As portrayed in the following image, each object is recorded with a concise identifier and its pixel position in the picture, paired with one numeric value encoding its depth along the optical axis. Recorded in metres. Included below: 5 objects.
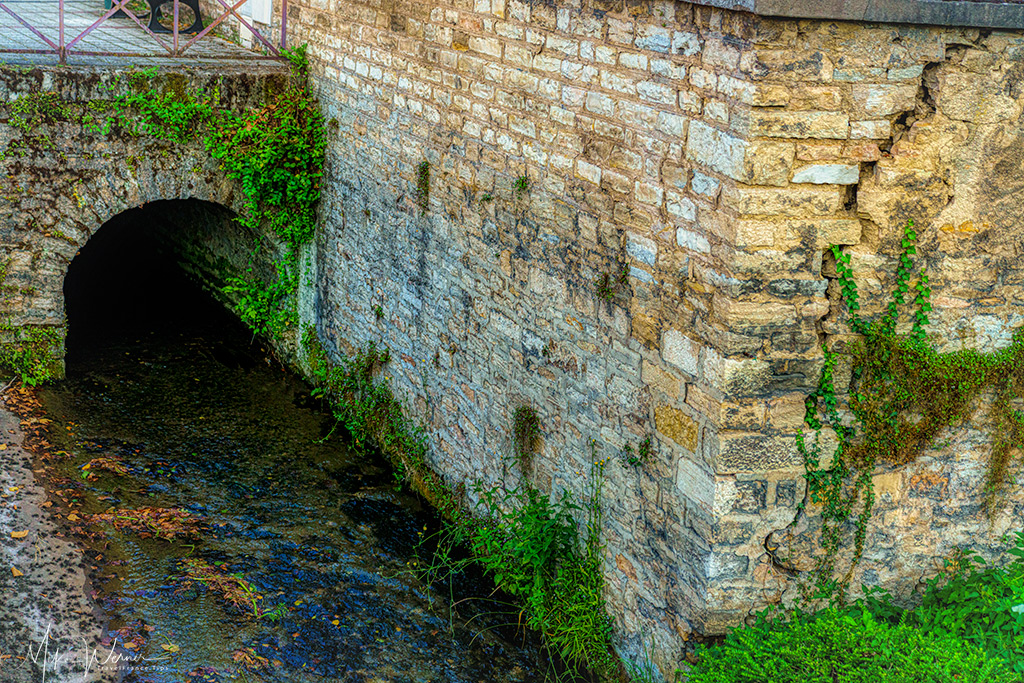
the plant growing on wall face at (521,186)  5.72
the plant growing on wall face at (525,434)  5.95
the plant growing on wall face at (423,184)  6.86
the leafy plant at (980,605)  4.48
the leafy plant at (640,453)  4.94
